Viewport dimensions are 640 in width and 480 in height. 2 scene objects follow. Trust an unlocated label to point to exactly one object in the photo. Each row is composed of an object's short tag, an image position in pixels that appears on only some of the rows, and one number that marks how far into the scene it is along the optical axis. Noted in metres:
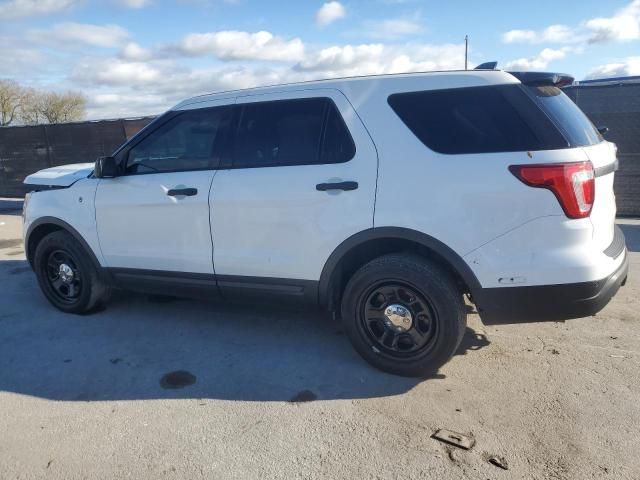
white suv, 3.11
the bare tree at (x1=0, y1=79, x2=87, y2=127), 38.06
